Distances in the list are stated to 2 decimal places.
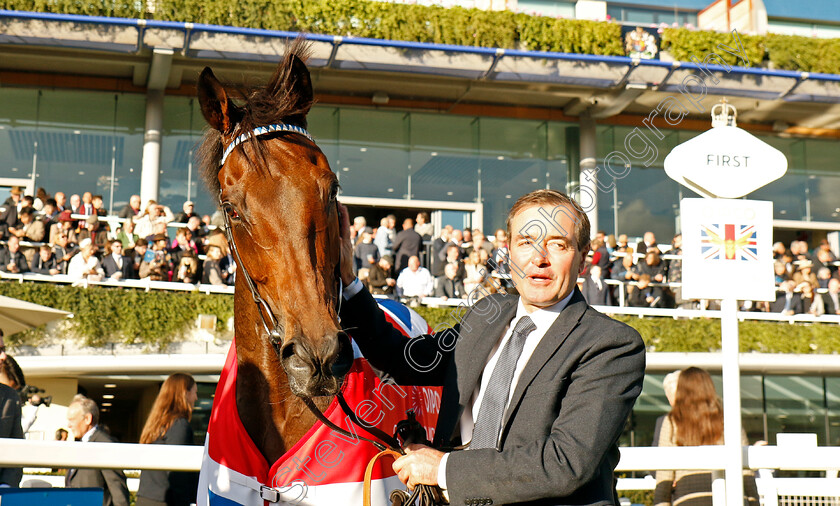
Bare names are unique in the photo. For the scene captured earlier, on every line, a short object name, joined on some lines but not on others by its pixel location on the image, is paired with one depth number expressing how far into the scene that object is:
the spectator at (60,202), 11.14
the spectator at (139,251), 10.53
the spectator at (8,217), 10.20
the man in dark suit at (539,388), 1.65
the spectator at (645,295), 11.80
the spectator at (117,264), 10.20
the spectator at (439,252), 11.40
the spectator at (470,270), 10.39
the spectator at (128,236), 10.93
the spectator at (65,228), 10.38
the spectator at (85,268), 10.02
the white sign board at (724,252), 2.97
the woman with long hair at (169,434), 4.07
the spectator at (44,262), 10.08
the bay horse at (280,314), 1.95
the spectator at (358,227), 11.41
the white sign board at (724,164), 2.95
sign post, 2.97
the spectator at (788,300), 12.66
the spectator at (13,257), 9.84
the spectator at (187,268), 10.42
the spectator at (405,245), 11.35
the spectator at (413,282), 11.00
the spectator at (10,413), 4.19
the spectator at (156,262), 10.29
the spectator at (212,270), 10.43
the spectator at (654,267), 11.86
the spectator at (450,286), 10.91
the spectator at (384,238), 11.76
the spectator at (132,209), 11.52
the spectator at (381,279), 10.34
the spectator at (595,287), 11.01
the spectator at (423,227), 12.18
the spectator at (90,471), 3.88
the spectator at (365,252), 10.63
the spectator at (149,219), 10.84
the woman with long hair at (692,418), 3.65
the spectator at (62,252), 10.30
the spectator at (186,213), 11.40
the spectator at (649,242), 12.13
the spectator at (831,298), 12.74
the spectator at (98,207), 11.20
